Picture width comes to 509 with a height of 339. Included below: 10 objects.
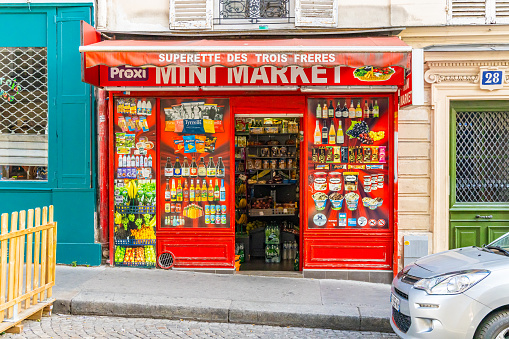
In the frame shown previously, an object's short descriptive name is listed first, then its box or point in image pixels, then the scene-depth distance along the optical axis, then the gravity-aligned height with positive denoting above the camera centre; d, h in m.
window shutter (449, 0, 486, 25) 8.35 +2.69
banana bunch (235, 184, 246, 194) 10.72 -0.58
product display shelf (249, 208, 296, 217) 10.47 -1.09
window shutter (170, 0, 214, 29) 8.58 +2.76
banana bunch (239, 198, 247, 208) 10.73 -0.91
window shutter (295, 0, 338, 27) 8.46 +2.72
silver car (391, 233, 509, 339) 4.62 -1.40
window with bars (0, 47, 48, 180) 8.80 +0.96
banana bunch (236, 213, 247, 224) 10.48 -1.26
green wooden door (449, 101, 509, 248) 8.42 -0.18
